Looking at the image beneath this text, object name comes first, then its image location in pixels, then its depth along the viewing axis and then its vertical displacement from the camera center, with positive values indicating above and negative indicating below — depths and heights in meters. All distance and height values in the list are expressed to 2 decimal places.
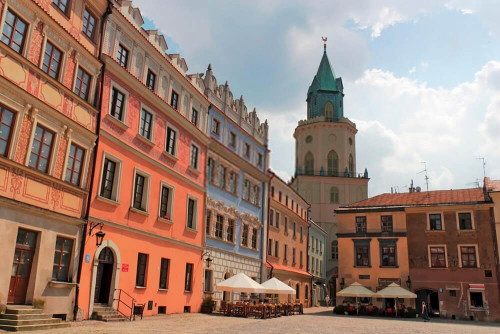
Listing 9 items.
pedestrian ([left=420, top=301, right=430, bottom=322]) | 31.04 -1.12
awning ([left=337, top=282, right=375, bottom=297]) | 35.50 +0.16
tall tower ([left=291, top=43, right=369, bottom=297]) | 70.94 +21.84
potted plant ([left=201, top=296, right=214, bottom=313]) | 27.17 -1.06
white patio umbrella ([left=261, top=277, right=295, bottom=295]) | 27.58 +0.21
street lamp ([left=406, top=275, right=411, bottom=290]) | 37.22 +1.02
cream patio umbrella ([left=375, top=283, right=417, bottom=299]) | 34.25 +0.19
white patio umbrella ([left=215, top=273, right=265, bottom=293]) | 24.88 +0.23
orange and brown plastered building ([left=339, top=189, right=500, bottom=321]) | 34.91 +3.52
